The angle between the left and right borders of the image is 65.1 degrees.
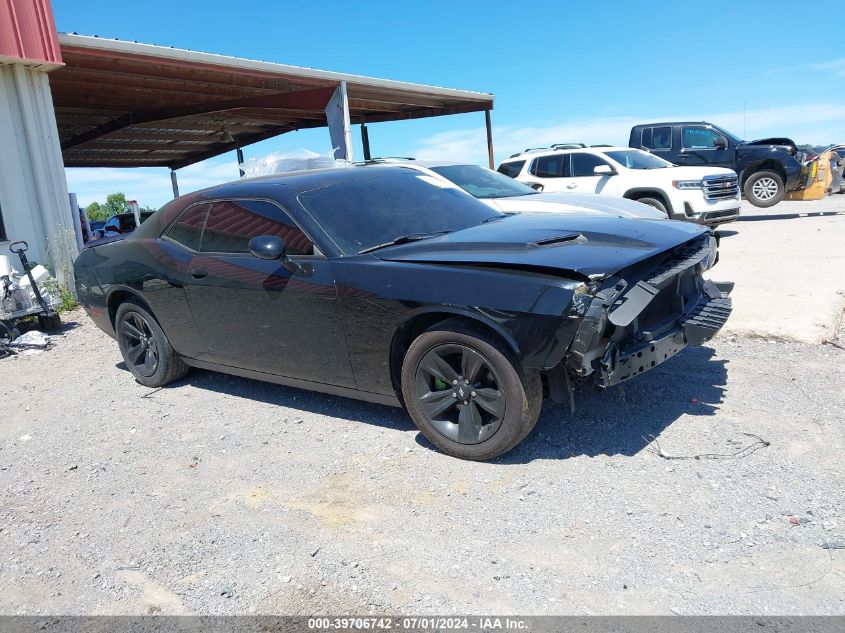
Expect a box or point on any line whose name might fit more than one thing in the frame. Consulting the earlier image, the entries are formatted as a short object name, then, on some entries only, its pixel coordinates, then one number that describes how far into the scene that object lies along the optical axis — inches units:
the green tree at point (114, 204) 1881.2
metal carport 453.4
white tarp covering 423.2
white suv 460.1
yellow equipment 591.2
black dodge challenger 128.8
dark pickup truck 584.1
